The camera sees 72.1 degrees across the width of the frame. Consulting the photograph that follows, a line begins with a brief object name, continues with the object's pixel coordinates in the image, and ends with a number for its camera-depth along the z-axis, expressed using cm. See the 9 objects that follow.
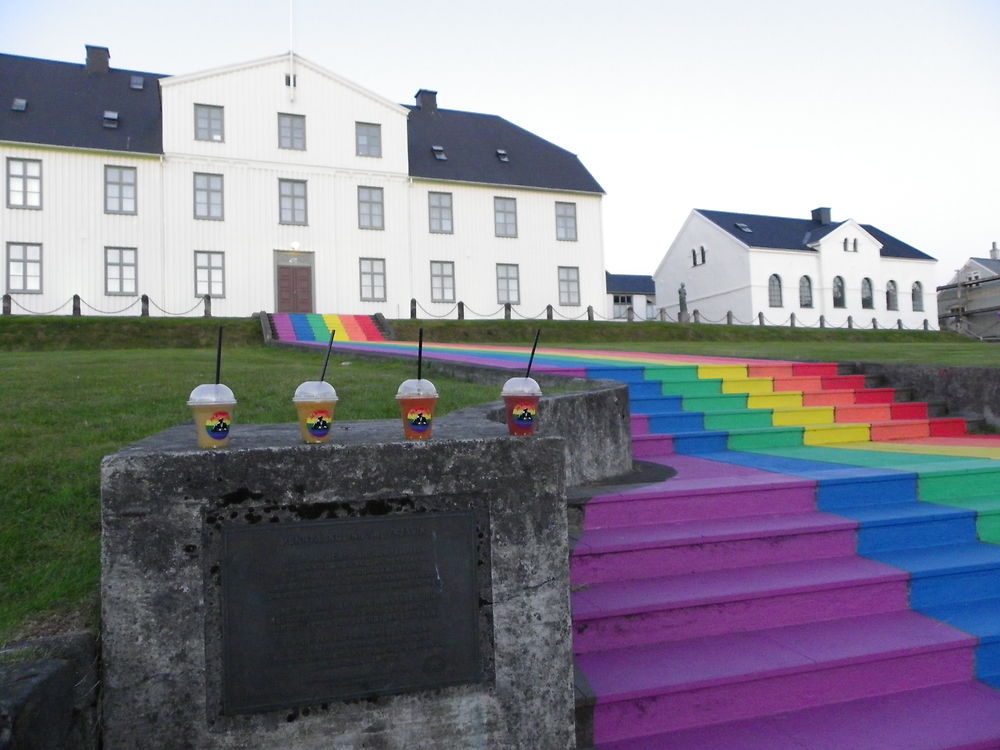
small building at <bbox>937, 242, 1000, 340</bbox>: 4634
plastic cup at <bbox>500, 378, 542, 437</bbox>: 273
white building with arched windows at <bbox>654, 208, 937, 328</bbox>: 3997
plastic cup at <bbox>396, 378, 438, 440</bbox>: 264
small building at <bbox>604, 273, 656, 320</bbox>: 5634
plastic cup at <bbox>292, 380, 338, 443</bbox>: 256
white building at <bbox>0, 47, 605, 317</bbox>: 2416
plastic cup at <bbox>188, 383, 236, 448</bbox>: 246
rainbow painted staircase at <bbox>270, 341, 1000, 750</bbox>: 299
